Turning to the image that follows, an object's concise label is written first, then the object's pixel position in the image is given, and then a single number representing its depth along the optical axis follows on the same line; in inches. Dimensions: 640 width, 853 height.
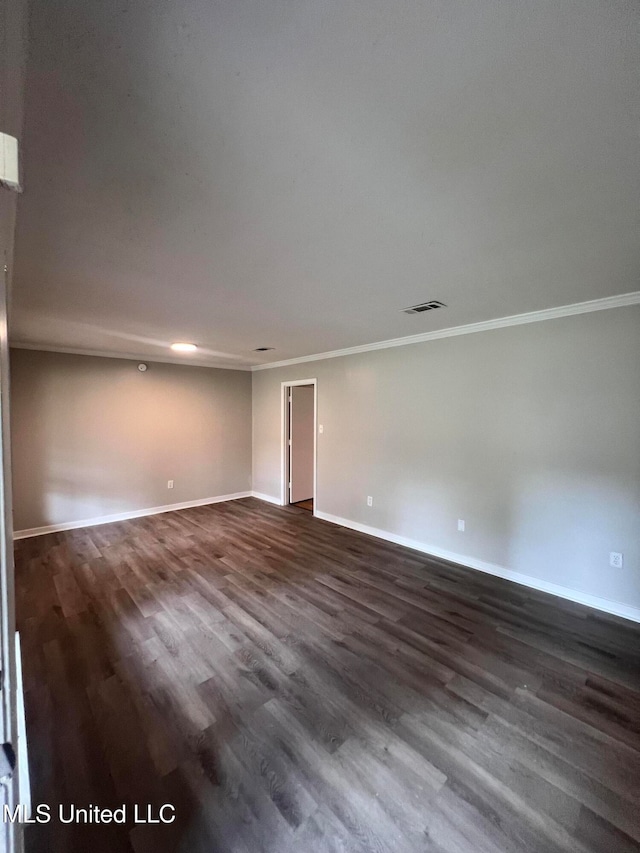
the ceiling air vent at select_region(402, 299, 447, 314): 109.0
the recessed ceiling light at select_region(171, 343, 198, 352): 174.2
